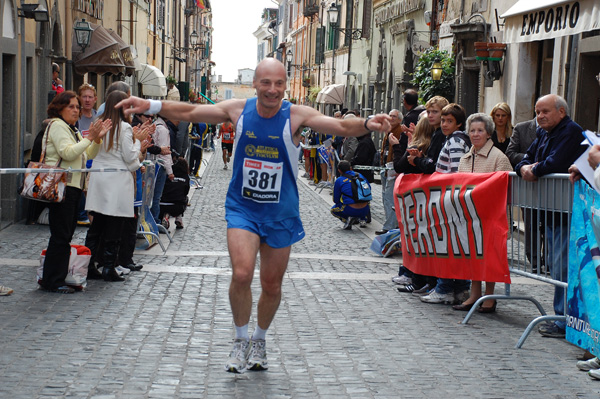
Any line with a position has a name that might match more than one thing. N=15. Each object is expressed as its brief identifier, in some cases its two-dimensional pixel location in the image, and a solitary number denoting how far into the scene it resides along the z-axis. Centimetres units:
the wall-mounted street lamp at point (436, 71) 2105
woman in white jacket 891
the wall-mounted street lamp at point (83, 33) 1952
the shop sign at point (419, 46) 2615
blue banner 630
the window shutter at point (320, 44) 5303
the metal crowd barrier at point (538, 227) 710
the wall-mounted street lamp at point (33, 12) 1403
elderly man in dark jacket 720
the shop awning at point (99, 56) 2086
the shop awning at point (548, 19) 1068
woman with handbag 845
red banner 777
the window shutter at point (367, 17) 3753
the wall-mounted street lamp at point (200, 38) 6300
